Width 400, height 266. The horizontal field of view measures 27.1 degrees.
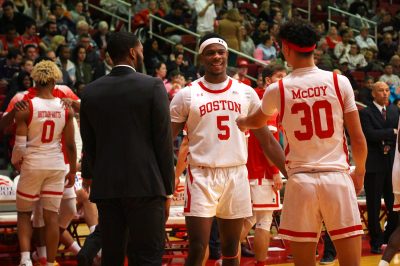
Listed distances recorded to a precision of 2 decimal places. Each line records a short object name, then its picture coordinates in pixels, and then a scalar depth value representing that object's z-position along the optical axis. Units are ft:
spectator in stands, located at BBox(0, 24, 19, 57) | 50.60
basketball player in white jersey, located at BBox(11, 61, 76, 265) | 27.61
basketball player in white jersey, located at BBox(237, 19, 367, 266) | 17.85
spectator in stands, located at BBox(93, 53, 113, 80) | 48.67
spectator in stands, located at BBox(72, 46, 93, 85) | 48.60
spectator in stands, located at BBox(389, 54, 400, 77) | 62.90
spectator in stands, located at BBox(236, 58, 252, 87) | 50.96
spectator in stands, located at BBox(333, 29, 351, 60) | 64.95
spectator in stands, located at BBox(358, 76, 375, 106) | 55.67
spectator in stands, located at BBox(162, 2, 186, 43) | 60.77
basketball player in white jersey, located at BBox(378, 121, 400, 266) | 25.95
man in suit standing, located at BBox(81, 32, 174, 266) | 17.26
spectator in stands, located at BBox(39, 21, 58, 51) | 52.11
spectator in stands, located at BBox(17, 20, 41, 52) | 50.62
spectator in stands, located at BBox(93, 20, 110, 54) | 56.03
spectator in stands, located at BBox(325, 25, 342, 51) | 67.05
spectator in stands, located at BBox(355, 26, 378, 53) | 68.74
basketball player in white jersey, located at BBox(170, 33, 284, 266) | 21.65
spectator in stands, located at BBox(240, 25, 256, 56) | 61.26
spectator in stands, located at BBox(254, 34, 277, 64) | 61.26
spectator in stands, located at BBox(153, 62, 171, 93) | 49.34
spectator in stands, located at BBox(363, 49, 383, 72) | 64.49
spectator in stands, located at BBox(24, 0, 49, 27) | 56.34
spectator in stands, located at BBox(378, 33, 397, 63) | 69.41
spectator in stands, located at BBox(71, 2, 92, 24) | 57.47
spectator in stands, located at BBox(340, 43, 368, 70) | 65.10
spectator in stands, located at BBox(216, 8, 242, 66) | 59.06
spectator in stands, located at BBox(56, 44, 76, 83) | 47.61
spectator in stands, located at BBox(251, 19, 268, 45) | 65.01
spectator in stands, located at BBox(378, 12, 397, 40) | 73.61
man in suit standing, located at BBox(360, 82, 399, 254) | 34.24
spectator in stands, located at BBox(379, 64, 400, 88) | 59.47
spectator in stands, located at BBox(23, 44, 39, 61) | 45.87
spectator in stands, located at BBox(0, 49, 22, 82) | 46.96
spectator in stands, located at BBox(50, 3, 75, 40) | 54.24
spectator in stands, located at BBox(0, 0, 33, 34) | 52.80
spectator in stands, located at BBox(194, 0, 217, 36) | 61.93
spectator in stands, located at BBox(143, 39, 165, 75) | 54.91
